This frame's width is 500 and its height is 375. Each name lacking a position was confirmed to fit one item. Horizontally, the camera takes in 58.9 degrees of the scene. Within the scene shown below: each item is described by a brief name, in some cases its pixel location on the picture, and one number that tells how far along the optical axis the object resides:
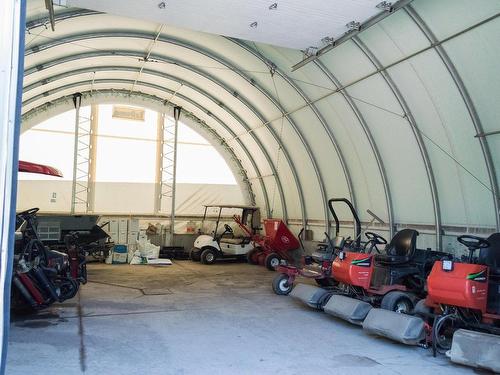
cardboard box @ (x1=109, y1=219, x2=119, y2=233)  13.09
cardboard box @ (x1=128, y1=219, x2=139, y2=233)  13.33
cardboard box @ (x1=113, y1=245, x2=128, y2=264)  12.71
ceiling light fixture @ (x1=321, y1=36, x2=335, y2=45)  6.66
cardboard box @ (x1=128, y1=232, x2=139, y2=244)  13.27
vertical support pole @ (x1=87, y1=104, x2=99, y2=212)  13.97
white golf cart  12.84
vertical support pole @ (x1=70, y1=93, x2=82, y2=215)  13.33
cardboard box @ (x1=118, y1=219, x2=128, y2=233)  13.22
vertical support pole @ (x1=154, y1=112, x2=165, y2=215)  14.79
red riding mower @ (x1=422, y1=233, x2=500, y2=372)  4.36
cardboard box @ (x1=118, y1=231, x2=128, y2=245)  13.18
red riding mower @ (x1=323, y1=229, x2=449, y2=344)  5.73
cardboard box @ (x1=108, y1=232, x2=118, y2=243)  13.05
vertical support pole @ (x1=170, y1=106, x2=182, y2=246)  14.52
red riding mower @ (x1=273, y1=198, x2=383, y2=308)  6.70
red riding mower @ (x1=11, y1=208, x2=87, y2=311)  5.70
